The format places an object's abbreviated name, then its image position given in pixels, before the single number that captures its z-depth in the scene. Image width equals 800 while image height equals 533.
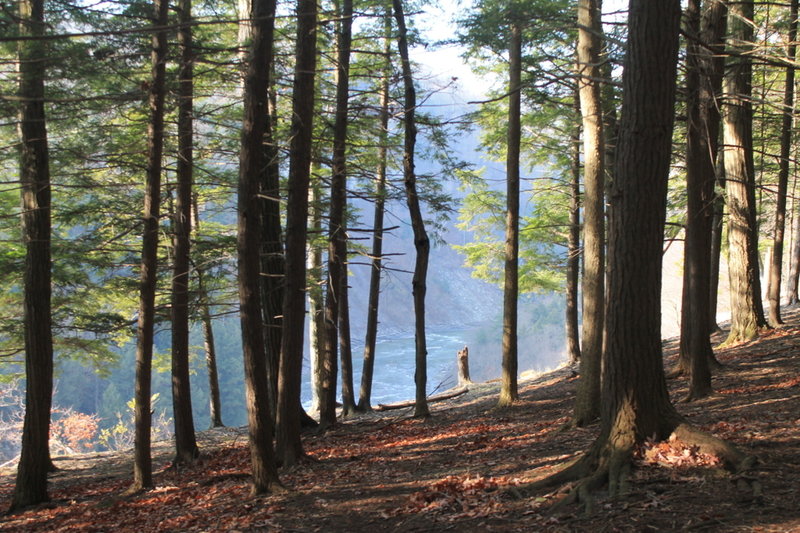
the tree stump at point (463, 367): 19.56
